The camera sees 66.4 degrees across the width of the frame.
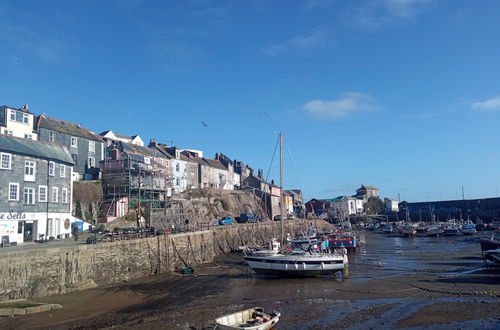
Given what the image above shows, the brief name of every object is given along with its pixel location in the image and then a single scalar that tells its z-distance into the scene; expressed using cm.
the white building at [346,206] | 12531
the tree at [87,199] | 4525
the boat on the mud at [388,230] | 8861
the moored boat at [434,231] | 7506
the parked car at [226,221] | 6003
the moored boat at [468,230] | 7462
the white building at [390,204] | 14450
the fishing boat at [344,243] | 4725
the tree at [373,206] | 13590
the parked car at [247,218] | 6600
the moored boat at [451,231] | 7469
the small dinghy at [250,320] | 1551
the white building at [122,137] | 6433
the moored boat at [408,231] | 7719
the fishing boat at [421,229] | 8333
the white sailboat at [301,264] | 2961
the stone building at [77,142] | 4656
